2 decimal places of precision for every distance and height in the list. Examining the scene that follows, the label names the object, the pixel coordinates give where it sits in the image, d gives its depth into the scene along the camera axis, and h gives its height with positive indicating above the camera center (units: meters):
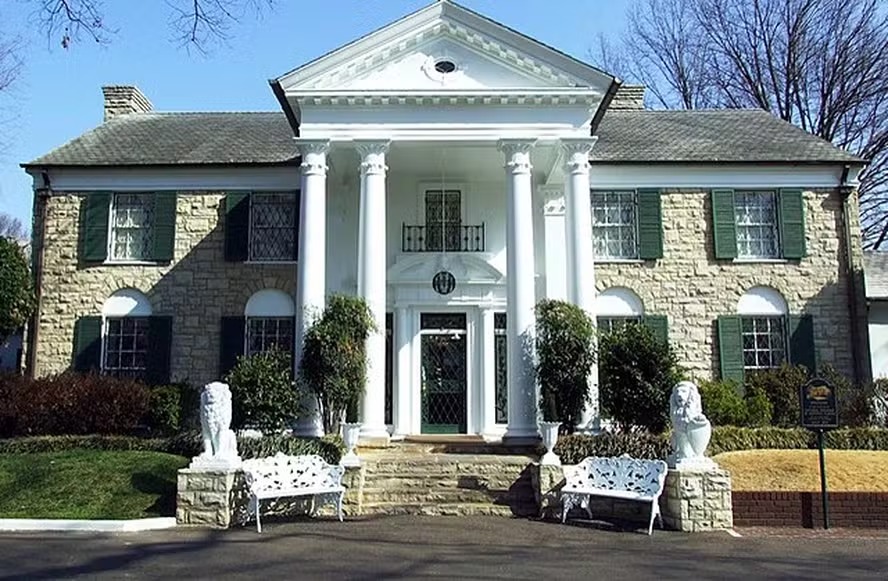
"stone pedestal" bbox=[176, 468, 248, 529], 10.23 -1.34
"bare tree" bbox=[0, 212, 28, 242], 53.50 +11.55
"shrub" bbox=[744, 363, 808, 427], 16.55 +0.05
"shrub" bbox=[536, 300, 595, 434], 13.32 +0.49
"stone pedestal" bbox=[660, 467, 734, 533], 10.03 -1.38
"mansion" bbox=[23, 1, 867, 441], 16.91 +2.99
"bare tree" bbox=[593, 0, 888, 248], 27.25 +11.22
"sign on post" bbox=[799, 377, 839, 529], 10.87 -0.25
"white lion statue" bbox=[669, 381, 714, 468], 10.34 -0.48
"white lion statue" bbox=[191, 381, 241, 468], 10.55 -0.44
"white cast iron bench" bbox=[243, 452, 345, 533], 10.20 -1.13
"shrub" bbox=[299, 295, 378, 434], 13.36 +0.61
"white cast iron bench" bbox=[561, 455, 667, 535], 10.20 -1.18
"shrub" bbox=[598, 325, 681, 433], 13.06 +0.23
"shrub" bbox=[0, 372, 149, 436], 14.30 -0.20
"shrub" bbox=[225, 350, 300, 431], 13.16 -0.05
